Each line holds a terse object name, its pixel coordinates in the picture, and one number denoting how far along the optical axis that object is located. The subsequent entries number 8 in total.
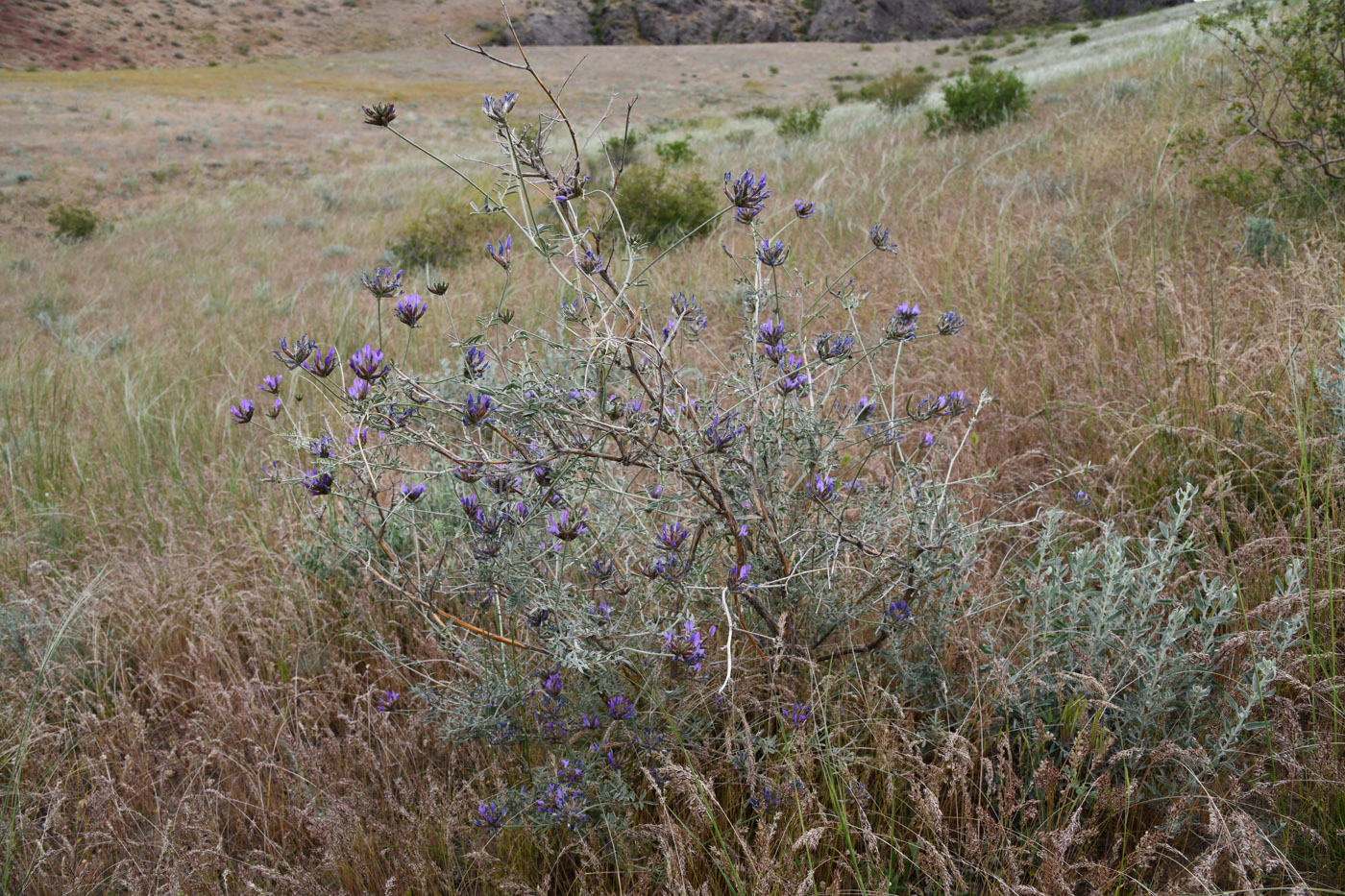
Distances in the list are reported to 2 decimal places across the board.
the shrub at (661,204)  6.46
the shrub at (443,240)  7.06
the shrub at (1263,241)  3.04
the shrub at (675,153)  9.73
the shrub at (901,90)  12.59
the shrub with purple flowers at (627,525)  1.22
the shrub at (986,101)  7.38
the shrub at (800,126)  10.75
